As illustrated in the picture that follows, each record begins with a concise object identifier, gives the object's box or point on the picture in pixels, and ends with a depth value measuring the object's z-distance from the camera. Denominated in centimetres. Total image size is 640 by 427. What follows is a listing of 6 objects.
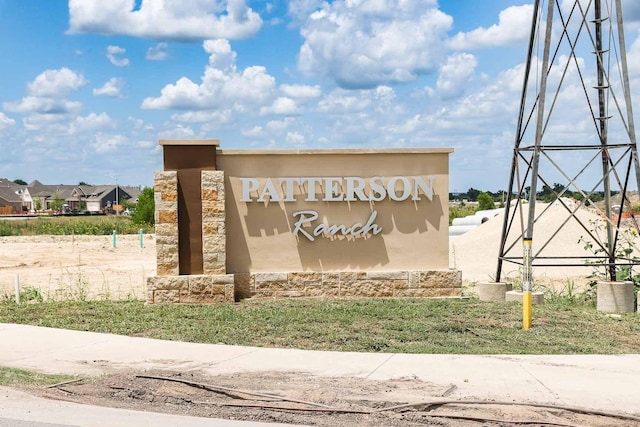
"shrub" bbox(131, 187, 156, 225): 5703
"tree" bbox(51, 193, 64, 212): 12712
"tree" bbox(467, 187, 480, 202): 14162
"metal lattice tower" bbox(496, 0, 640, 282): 1546
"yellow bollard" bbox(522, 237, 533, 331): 1286
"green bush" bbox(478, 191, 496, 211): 6706
